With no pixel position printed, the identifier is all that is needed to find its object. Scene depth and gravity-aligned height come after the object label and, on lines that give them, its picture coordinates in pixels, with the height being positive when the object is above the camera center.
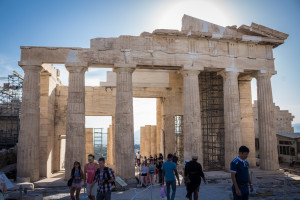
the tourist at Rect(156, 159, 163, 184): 13.94 -2.34
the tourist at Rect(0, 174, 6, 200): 6.12 -1.48
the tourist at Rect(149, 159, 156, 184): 12.95 -2.38
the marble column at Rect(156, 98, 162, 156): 22.95 +0.37
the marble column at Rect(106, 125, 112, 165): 23.45 -2.16
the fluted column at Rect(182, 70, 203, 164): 15.38 +0.47
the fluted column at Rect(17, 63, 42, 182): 14.02 +0.00
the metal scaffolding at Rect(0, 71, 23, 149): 22.45 +1.22
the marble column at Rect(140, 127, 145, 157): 29.11 -1.92
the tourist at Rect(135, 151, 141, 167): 21.48 -3.09
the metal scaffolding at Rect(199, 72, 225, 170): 19.48 +1.16
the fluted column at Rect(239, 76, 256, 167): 19.15 +0.53
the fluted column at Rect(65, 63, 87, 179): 13.97 +0.54
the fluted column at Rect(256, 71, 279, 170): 16.42 -0.05
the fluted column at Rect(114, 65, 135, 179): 14.27 -0.03
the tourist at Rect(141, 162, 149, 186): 12.79 -2.54
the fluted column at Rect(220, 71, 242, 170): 15.97 +0.51
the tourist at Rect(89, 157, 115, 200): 6.69 -1.55
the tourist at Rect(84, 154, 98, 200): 8.53 -1.59
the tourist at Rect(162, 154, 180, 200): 7.87 -1.57
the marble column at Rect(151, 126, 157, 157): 25.56 -1.60
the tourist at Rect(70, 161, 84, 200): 8.23 -1.71
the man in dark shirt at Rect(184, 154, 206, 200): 7.25 -1.57
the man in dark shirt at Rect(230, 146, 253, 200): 5.71 -1.18
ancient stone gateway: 14.44 +2.55
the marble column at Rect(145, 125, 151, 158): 27.33 -1.70
